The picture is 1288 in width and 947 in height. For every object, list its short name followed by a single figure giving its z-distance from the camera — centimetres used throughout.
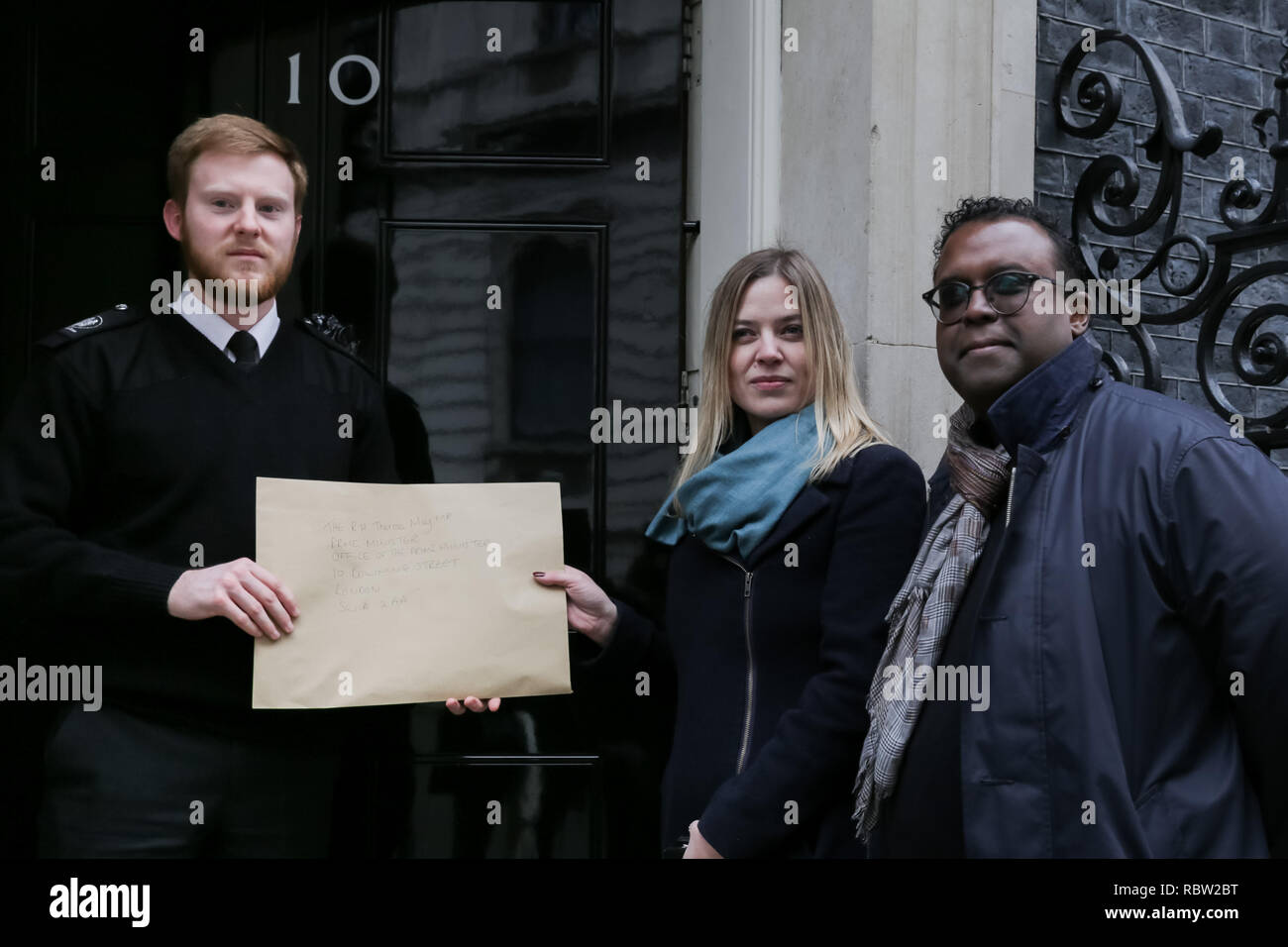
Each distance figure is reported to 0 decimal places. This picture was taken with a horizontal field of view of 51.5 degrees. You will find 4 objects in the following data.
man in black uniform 293
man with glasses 228
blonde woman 268
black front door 396
